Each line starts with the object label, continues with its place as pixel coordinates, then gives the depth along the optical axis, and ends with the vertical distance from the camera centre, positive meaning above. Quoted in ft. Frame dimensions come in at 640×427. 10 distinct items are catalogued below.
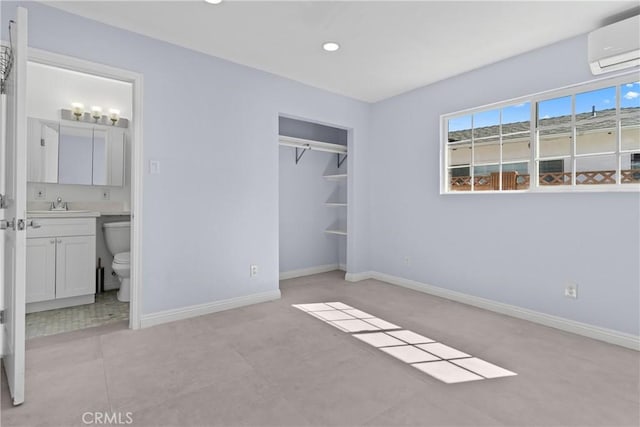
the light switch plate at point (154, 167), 9.21 +1.26
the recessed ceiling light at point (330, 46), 9.60 +5.04
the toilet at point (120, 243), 11.46 -1.26
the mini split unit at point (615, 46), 7.47 +4.05
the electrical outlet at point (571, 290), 9.04 -2.18
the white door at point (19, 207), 5.43 +0.05
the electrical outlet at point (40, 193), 12.23 +0.62
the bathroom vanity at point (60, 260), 10.21 -1.66
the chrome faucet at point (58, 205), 12.43 +0.19
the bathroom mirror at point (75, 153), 12.06 +2.25
